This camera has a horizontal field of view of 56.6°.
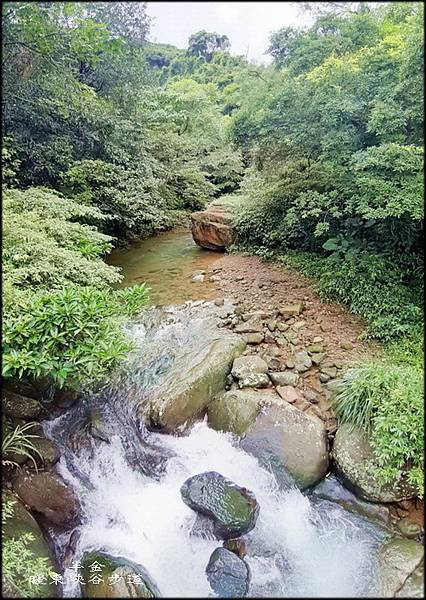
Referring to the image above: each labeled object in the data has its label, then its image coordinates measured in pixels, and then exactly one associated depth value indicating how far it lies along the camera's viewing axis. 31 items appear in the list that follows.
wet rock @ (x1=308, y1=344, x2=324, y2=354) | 4.68
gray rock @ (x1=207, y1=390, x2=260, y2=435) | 3.86
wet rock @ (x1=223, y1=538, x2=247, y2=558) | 2.97
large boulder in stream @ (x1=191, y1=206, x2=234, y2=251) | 8.52
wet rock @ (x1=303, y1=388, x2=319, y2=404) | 4.07
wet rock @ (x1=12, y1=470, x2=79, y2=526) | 3.12
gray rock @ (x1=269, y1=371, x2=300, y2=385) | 4.24
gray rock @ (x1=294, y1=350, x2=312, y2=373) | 4.43
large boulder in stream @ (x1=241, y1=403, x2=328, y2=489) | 3.53
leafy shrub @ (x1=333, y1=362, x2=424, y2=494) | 3.15
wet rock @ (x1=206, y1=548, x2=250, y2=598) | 1.47
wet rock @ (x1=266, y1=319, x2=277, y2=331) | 5.22
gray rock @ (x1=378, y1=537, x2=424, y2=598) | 1.06
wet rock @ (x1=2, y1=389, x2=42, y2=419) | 3.40
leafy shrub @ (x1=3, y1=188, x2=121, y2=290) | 4.04
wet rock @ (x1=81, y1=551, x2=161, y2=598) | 1.86
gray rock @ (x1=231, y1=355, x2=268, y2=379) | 4.28
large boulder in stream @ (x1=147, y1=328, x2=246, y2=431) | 3.97
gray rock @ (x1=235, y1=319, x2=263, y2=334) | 5.18
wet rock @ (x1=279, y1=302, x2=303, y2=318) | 5.48
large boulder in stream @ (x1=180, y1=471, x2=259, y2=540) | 3.11
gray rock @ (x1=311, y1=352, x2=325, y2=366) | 4.51
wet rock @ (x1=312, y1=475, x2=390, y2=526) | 3.25
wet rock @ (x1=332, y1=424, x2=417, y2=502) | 3.24
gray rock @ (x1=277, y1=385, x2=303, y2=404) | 4.03
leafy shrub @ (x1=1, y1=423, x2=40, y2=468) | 3.12
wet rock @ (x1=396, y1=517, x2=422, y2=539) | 2.86
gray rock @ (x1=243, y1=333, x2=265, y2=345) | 4.91
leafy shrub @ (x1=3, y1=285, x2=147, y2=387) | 2.97
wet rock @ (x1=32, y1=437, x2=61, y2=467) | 3.36
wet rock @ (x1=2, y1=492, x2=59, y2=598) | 2.67
